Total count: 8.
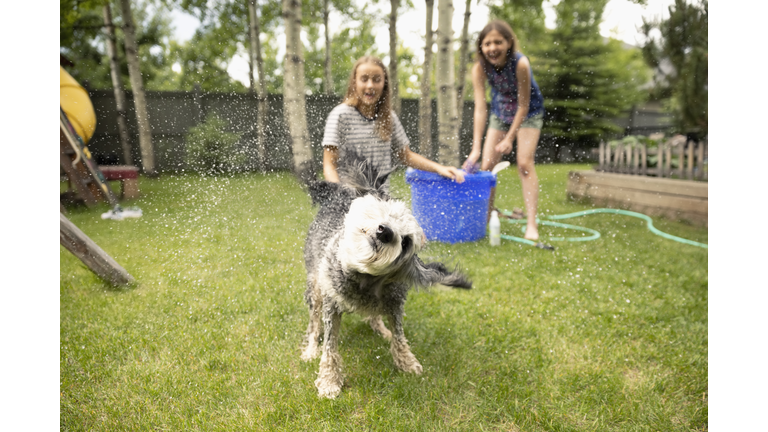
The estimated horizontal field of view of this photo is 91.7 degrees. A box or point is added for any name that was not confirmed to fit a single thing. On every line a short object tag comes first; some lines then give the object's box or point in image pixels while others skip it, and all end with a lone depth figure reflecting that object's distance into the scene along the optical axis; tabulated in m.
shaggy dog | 1.39
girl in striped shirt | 2.27
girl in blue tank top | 2.92
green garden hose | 4.14
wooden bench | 3.40
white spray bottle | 3.82
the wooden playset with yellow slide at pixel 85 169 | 2.77
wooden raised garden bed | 4.66
